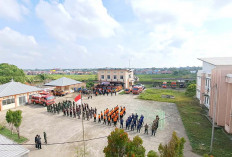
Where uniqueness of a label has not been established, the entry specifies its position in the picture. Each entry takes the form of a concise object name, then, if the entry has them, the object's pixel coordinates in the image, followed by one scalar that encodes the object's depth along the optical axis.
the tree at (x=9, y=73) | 31.41
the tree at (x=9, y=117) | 9.73
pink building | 11.06
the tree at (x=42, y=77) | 46.00
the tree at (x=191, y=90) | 23.81
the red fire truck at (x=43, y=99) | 18.63
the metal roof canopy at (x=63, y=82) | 27.55
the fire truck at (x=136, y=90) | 26.70
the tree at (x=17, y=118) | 9.75
